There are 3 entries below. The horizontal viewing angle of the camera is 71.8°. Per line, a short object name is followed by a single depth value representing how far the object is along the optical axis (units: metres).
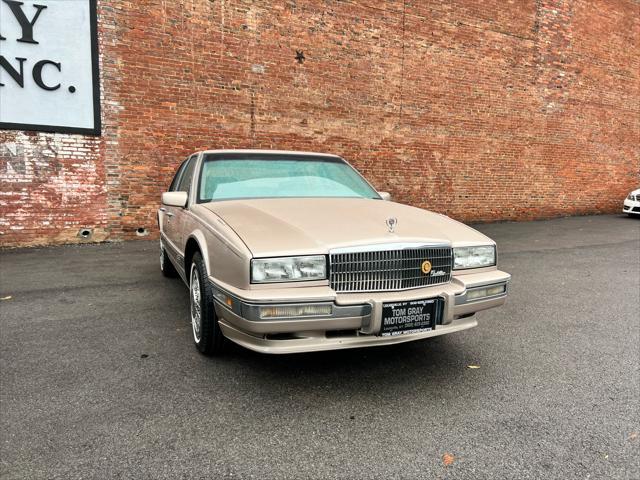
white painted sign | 7.08
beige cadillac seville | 2.48
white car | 12.89
